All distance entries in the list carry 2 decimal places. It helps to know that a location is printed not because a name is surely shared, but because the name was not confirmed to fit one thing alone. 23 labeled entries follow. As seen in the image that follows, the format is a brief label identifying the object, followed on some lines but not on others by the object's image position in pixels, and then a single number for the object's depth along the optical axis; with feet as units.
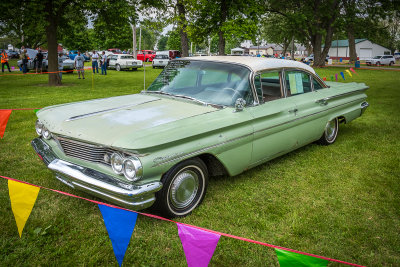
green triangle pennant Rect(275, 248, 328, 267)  6.27
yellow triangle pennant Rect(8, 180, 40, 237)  8.82
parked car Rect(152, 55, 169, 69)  96.73
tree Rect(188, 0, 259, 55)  43.93
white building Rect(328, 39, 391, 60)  241.76
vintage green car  9.22
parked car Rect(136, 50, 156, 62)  138.07
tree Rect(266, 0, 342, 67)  90.54
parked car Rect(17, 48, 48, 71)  63.66
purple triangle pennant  6.95
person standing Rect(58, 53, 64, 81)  64.47
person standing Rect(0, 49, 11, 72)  66.03
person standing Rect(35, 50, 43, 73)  61.21
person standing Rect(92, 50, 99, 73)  70.95
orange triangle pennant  16.12
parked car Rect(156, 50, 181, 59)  107.32
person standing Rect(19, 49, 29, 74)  59.95
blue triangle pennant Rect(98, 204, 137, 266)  7.54
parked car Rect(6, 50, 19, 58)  148.16
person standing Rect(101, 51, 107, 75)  71.51
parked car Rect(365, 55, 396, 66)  128.98
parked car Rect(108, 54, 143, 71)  86.69
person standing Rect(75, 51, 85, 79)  58.66
